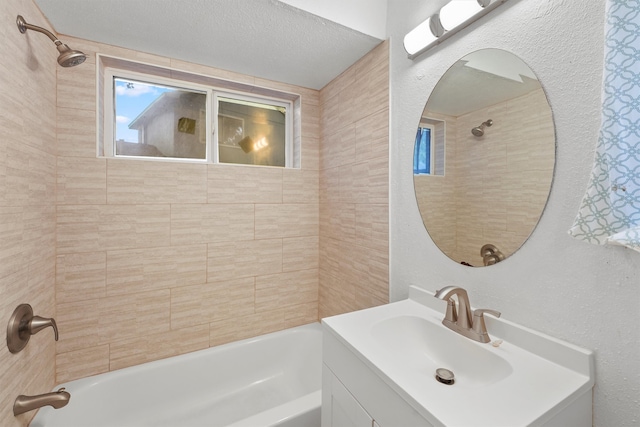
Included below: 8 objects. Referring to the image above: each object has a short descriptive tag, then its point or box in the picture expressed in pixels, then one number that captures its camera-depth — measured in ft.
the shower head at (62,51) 3.56
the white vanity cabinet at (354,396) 2.46
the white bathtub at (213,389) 4.27
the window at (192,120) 5.57
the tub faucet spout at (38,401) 3.51
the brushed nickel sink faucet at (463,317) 3.16
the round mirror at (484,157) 2.96
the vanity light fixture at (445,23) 3.35
